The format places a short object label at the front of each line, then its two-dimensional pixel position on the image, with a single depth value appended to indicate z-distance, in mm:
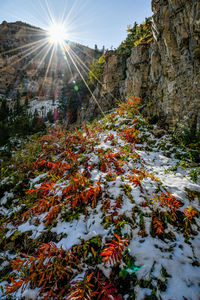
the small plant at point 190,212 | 2229
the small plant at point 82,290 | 1384
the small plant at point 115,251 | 1683
